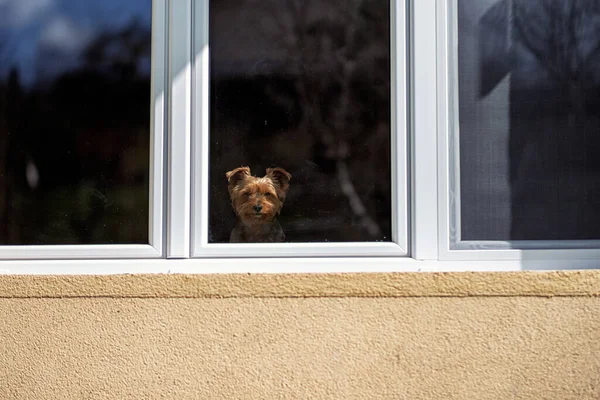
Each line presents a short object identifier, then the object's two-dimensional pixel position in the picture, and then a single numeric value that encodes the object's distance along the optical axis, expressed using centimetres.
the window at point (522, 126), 223
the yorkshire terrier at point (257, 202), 241
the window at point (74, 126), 239
